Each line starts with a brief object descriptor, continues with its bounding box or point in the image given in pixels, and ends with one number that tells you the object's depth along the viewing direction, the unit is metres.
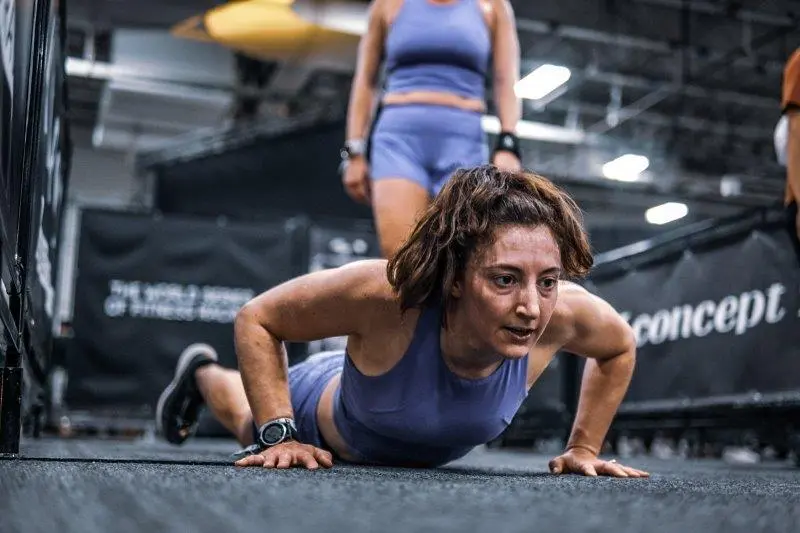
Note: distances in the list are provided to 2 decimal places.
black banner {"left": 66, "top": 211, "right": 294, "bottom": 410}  4.51
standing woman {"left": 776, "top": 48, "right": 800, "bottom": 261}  2.58
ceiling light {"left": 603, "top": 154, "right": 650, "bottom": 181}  12.44
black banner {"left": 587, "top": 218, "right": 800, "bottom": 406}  3.08
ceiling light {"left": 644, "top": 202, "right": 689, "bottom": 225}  14.27
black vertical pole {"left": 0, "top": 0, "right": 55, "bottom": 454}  1.68
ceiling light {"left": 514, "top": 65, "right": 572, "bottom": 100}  9.18
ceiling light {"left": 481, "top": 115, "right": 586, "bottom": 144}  11.09
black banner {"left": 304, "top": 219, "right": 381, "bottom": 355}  4.79
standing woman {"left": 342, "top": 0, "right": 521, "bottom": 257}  2.46
